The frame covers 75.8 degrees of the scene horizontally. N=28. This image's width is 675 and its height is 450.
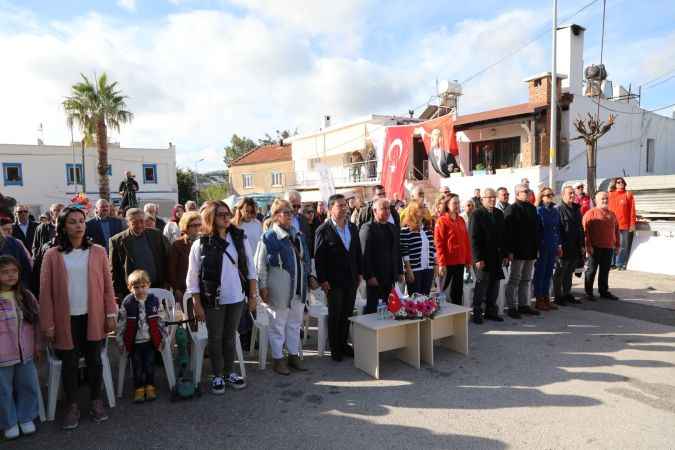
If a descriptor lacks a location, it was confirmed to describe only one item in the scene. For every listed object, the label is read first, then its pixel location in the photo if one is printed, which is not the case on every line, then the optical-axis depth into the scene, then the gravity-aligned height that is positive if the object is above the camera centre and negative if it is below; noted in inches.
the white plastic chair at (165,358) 163.5 -55.7
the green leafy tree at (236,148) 2404.0 +344.3
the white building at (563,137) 661.9 +114.0
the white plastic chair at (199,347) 166.9 -53.5
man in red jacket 290.5 -24.4
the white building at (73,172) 1059.3 +104.4
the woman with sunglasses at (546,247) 263.1 -25.5
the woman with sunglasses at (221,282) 157.4 -26.7
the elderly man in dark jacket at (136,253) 183.0 -17.8
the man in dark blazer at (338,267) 192.1 -25.9
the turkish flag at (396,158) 639.1 +74.9
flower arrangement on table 185.0 -43.0
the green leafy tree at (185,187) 1587.1 +90.4
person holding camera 453.7 +22.2
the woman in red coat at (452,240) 239.3 -18.3
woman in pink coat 138.6 -29.7
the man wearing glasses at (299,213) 278.7 -2.6
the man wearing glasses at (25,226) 286.7 -8.7
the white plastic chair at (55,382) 147.2 -58.8
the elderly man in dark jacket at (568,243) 274.4 -24.1
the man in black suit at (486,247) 242.4 -23.0
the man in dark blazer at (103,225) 223.0 -6.9
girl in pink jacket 135.0 -44.2
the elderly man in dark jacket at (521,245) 252.2 -23.2
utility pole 516.1 +127.7
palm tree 858.8 +201.9
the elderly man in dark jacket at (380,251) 202.5 -20.5
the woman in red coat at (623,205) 373.1 -0.7
